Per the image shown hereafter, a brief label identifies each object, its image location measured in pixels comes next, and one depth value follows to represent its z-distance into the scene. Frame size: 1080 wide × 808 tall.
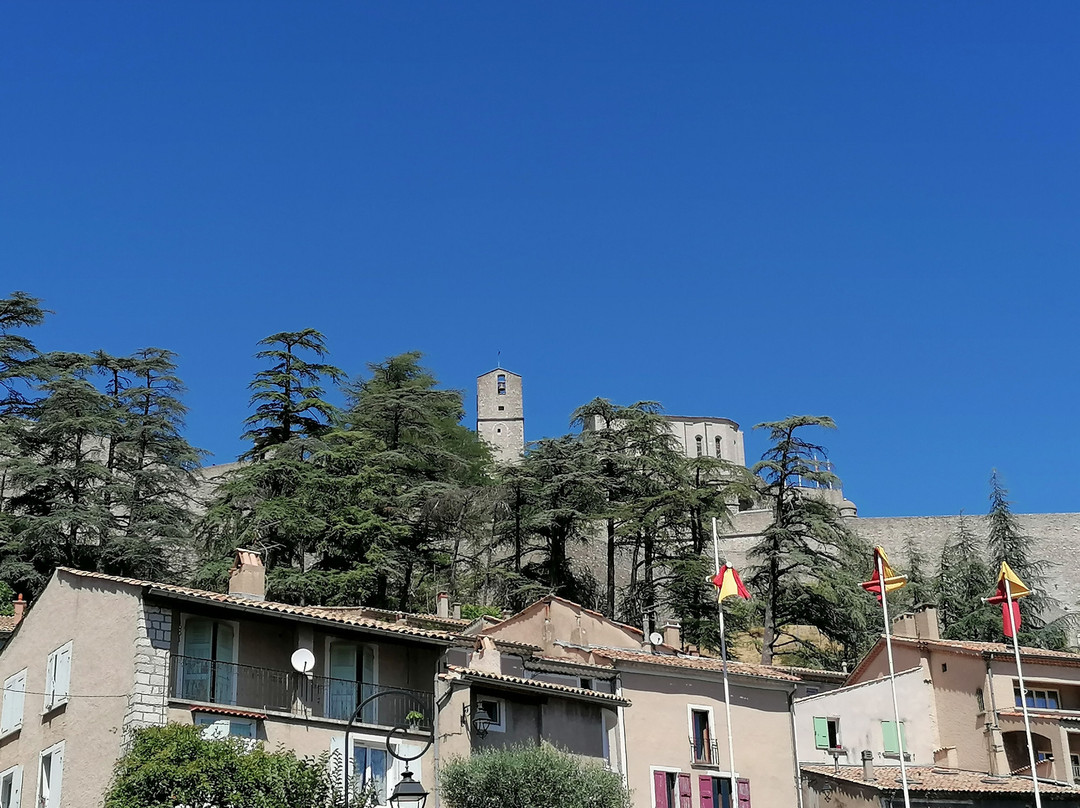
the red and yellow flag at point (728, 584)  31.80
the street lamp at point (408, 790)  19.44
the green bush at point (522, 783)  26.02
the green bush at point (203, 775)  22.12
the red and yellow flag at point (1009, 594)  34.19
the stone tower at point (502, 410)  113.56
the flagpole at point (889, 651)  30.23
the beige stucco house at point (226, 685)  24.89
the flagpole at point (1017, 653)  31.88
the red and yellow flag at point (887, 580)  33.19
